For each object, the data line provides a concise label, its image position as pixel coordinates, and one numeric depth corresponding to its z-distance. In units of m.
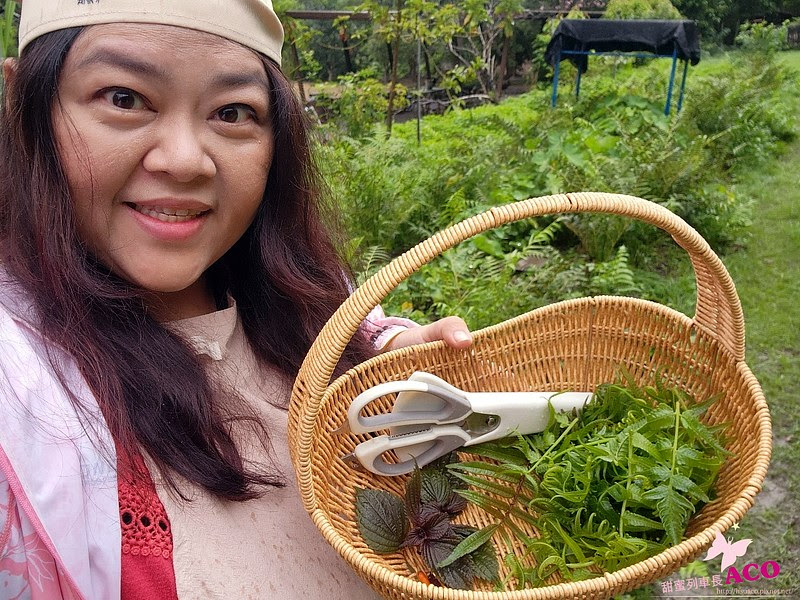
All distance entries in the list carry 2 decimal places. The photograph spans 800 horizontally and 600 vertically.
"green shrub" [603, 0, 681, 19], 13.26
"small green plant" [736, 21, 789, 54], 8.80
